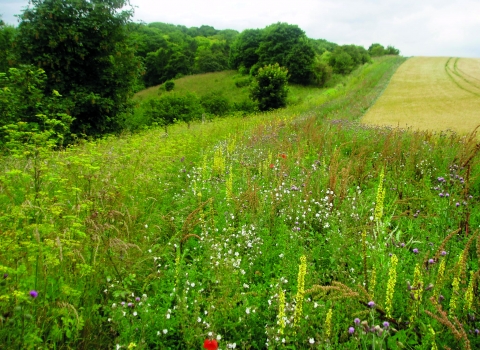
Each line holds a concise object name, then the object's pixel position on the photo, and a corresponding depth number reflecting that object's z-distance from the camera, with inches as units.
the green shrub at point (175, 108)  1228.4
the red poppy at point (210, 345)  70.3
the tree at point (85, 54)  594.2
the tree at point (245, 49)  2255.2
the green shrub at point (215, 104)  1441.8
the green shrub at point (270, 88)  1272.1
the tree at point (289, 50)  1956.2
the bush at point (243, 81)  1925.4
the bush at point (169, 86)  2018.9
